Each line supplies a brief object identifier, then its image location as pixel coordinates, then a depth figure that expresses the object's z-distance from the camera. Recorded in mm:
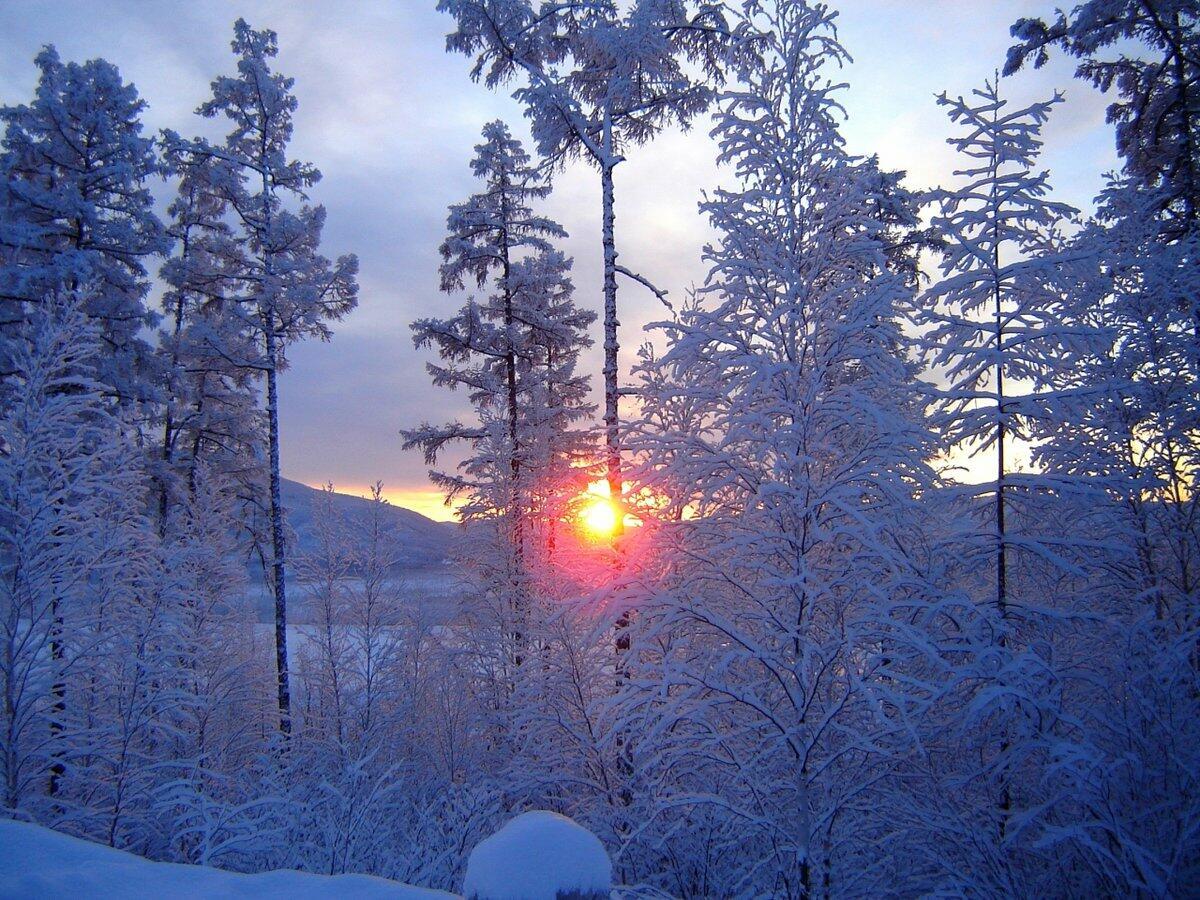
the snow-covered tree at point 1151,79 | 11500
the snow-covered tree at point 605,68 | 10719
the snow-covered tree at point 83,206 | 13195
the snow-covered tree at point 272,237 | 15820
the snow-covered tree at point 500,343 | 16406
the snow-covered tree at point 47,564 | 8453
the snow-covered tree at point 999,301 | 7824
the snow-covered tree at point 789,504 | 5777
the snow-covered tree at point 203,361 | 15977
